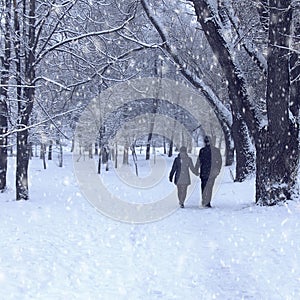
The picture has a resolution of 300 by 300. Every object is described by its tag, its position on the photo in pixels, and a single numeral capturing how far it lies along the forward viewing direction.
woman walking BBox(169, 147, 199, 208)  11.80
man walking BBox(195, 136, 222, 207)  11.42
